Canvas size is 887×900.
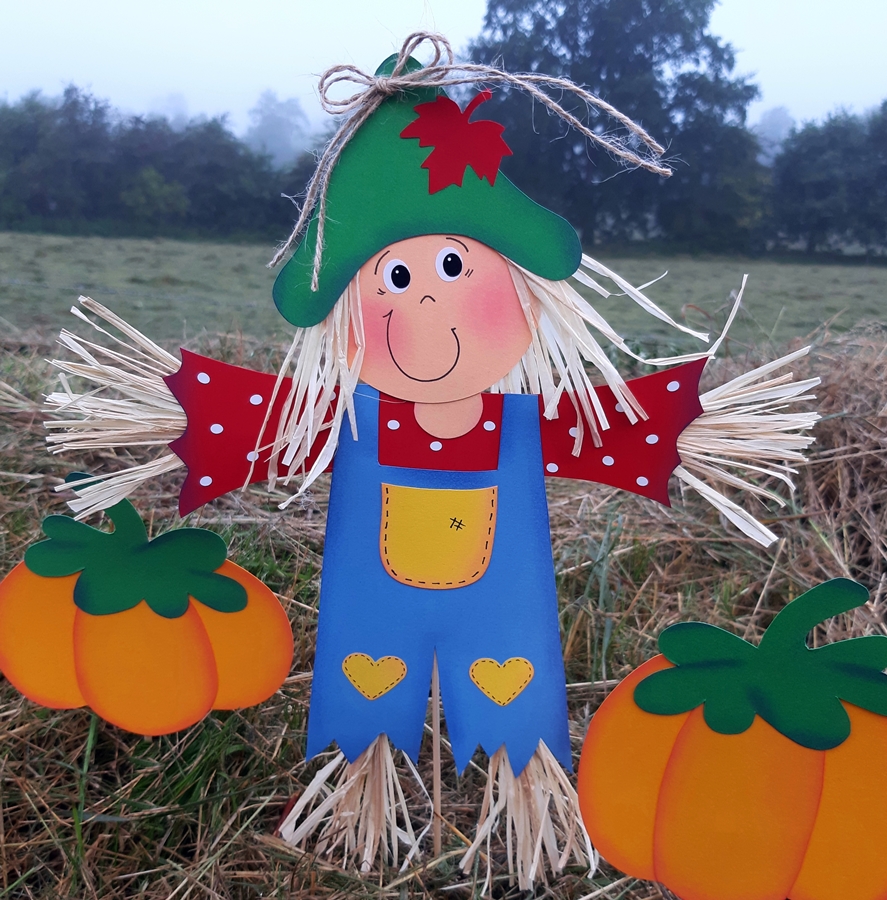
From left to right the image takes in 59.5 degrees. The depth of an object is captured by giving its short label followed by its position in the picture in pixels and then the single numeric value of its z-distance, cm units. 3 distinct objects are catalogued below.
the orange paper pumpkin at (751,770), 55
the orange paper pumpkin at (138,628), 72
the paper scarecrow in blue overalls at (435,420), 67
